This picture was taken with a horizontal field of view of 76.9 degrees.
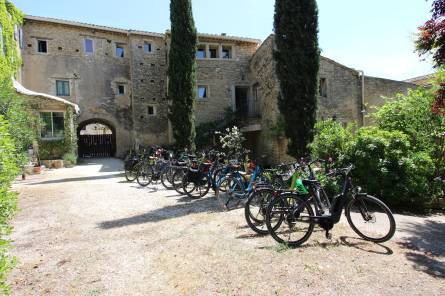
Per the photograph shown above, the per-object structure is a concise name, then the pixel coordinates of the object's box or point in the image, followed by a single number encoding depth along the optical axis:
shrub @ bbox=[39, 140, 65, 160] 13.03
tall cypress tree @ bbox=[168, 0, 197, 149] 13.81
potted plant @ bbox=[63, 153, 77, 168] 13.09
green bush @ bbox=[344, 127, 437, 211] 5.98
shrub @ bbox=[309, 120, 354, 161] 6.82
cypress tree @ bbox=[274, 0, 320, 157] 10.16
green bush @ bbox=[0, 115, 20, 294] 2.22
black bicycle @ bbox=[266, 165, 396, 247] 3.61
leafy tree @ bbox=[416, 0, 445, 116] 4.29
